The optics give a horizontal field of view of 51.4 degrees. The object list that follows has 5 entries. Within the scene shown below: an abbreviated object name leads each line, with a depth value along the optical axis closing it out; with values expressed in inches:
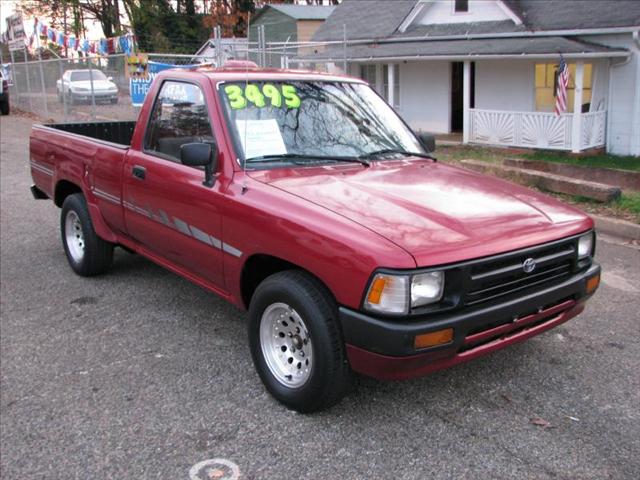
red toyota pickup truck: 122.3
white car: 702.5
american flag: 619.8
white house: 649.0
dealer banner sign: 619.0
